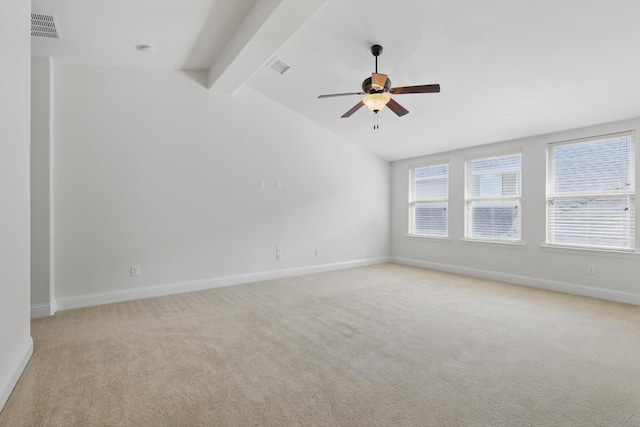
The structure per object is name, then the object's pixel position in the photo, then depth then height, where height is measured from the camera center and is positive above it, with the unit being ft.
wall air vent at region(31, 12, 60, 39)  9.85 +5.66
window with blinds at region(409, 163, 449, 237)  20.65 +0.82
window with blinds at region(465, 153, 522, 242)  17.15 +0.82
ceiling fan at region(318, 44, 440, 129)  10.29 +3.86
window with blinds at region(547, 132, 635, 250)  13.48 +0.91
